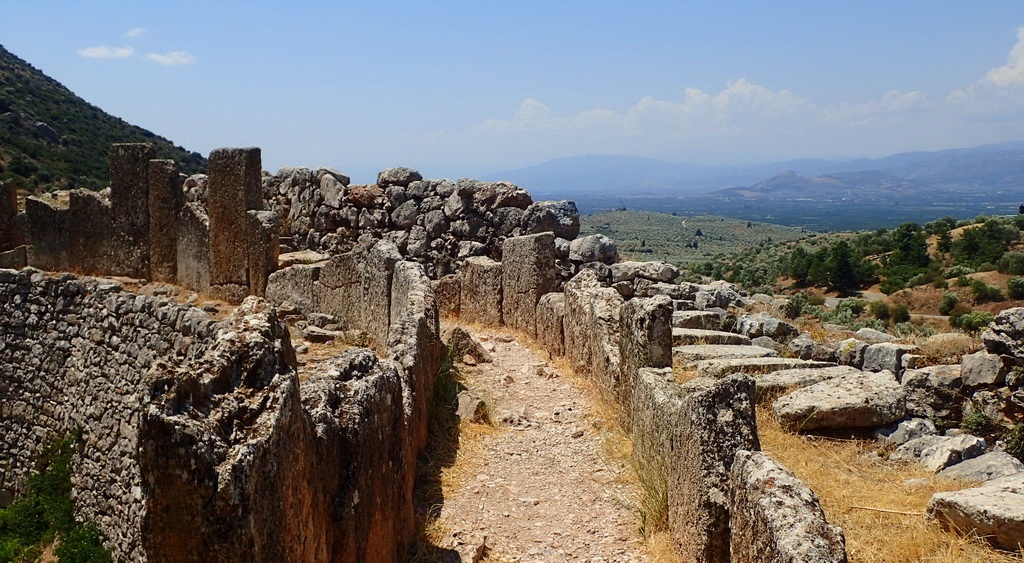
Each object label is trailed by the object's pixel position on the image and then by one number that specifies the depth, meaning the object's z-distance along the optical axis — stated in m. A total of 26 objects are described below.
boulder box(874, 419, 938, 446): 7.52
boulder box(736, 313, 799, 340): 11.81
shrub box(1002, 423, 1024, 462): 7.20
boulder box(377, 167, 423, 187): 15.19
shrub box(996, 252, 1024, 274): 27.53
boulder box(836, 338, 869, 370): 9.92
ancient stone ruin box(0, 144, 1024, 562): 3.49
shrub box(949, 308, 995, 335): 14.35
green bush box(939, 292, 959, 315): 23.56
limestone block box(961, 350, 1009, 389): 7.90
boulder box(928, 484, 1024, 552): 5.18
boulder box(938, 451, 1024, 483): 6.35
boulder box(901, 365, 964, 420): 8.06
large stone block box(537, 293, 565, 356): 10.87
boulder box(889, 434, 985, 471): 6.85
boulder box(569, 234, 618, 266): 12.88
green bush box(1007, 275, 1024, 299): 23.83
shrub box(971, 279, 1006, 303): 24.15
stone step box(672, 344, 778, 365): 9.76
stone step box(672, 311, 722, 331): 12.06
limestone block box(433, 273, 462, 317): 13.84
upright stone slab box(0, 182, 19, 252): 14.88
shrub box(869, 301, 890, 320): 22.48
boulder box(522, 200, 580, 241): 13.48
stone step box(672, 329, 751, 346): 11.02
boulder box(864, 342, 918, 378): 9.32
